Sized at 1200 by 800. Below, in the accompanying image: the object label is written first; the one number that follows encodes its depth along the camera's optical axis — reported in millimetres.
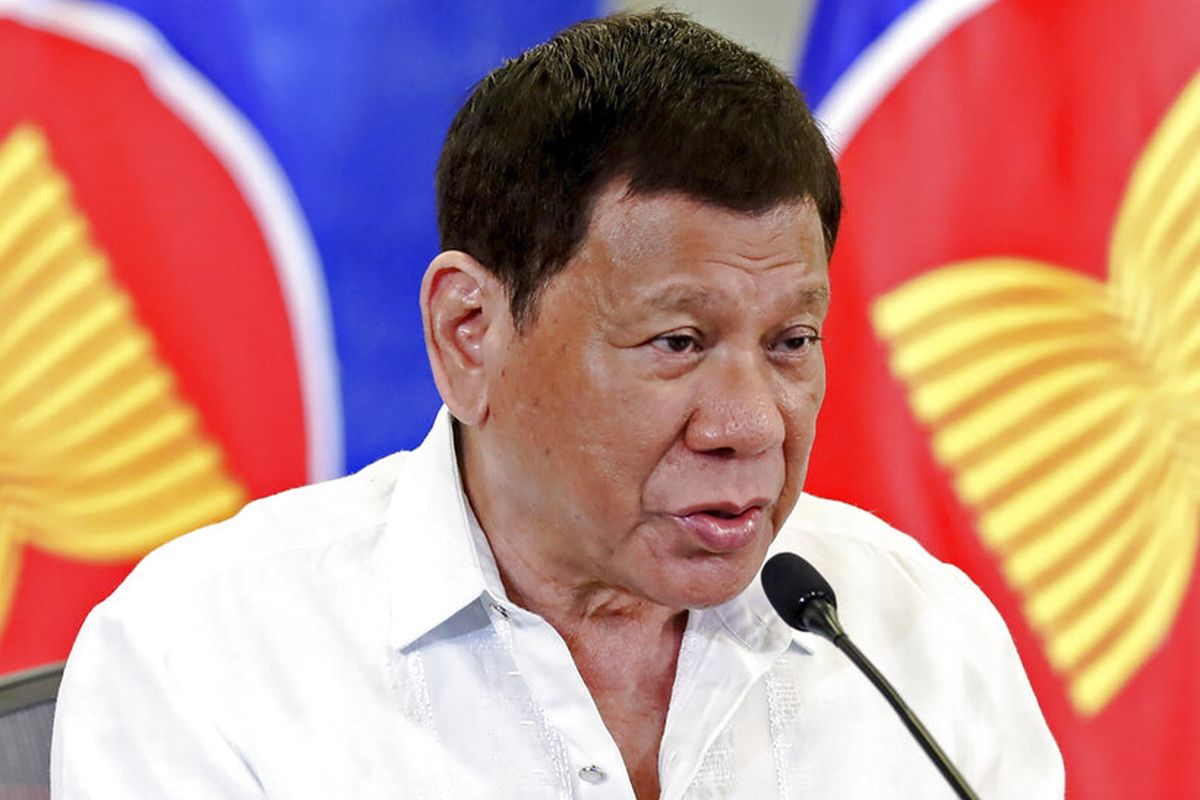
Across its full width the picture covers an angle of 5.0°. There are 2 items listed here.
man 5424
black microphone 5386
